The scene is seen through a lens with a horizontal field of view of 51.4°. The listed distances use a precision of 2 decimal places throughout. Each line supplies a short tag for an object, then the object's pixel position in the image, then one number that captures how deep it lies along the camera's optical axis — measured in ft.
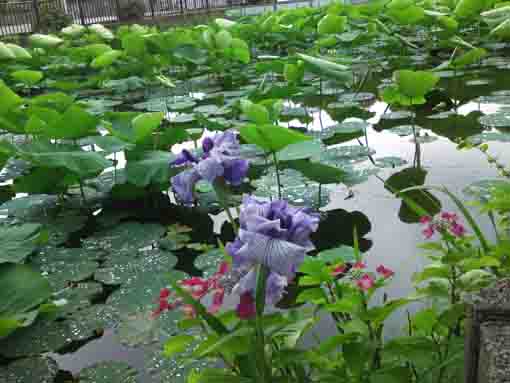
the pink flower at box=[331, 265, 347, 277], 2.63
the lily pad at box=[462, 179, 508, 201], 4.86
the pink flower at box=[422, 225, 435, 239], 2.94
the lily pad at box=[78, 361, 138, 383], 3.35
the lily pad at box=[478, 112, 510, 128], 7.76
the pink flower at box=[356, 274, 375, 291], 2.37
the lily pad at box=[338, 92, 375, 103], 10.62
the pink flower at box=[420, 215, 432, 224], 3.05
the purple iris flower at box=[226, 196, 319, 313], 1.82
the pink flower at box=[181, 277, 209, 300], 2.27
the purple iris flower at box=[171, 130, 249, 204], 2.28
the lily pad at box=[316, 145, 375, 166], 6.53
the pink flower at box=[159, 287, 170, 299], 2.37
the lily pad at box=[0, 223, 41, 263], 4.11
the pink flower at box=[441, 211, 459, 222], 2.97
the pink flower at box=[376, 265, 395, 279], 2.54
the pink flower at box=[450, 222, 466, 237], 2.95
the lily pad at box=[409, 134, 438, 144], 7.63
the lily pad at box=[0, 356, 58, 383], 3.49
